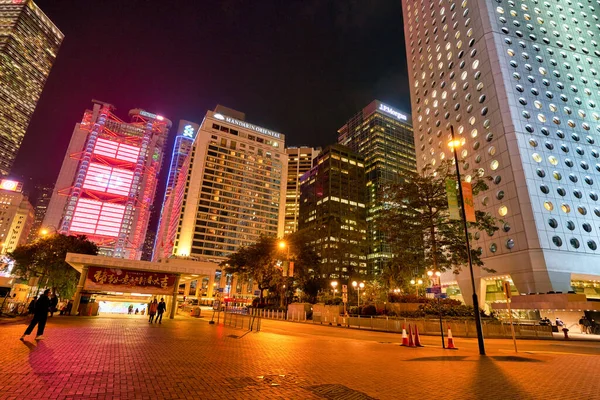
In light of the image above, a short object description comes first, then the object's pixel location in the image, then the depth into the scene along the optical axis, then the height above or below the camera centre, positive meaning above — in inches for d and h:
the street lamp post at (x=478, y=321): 490.3 -14.5
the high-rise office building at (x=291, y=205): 7204.7 +2210.5
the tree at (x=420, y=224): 1153.4 +304.2
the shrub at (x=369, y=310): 1245.9 -11.3
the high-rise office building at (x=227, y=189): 5128.0 +1880.7
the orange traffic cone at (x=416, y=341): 592.6 -58.5
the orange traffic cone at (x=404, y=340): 606.9 -57.7
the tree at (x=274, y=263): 2074.3 +254.9
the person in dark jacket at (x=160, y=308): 930.4 -31.9
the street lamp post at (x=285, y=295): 2093.0 +50.9
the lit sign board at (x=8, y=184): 4909.0 +1578.3
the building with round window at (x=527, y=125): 1610.5 +1107.1
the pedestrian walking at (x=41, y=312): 464.1 -30.8
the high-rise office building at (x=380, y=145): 5826.8 +3173.7
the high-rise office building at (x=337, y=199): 5083.7 +1853.0
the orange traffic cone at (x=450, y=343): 565.7 -55.3
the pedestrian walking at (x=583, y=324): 1277.2 -26.0
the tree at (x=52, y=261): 1686.8 +156.7
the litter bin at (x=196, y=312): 1519.4 -62.3
